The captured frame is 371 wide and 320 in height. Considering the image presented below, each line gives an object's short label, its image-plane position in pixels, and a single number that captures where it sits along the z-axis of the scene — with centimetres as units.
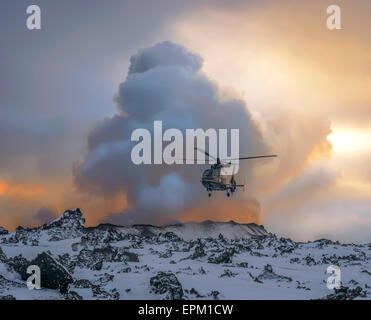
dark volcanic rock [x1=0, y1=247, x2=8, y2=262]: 4347
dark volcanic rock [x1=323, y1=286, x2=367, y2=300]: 3791
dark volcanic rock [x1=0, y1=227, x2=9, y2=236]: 7391
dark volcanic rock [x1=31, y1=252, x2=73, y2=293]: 3697
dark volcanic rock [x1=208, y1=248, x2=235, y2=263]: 5841
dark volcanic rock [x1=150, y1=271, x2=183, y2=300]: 3788
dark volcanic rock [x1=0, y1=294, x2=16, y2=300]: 3114
